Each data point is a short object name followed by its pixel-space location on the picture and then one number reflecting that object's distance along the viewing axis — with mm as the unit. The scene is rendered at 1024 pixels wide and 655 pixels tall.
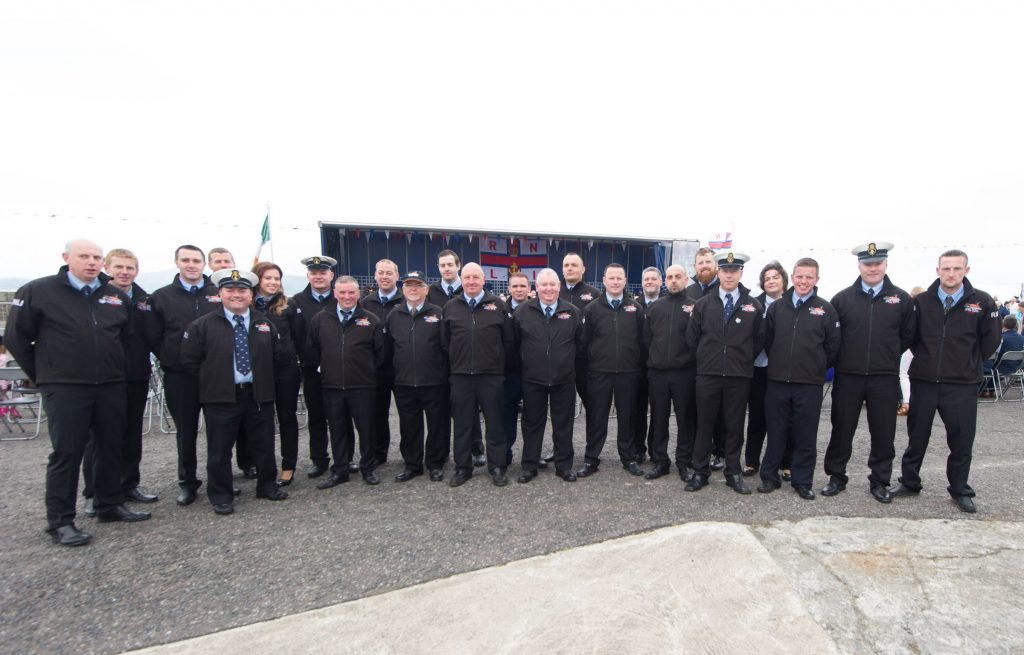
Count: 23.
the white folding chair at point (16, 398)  6422
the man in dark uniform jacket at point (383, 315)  5043
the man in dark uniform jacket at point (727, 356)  4355
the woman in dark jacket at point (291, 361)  4707
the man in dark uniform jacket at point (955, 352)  4004
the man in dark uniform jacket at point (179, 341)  4328
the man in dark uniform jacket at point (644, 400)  5197
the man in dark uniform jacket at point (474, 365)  4660
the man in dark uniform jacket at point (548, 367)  4711
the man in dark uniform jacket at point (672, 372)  4660
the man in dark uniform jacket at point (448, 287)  5488
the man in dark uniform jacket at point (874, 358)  4160
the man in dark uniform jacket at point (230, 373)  4078
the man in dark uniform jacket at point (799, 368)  4230
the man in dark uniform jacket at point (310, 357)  4988
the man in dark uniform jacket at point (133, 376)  4172
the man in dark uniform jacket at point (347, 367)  4664
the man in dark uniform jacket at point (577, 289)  5480
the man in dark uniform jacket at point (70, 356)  3594
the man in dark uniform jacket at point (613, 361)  4797
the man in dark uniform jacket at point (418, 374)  4715
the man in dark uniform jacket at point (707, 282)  5191
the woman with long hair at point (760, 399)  4836
